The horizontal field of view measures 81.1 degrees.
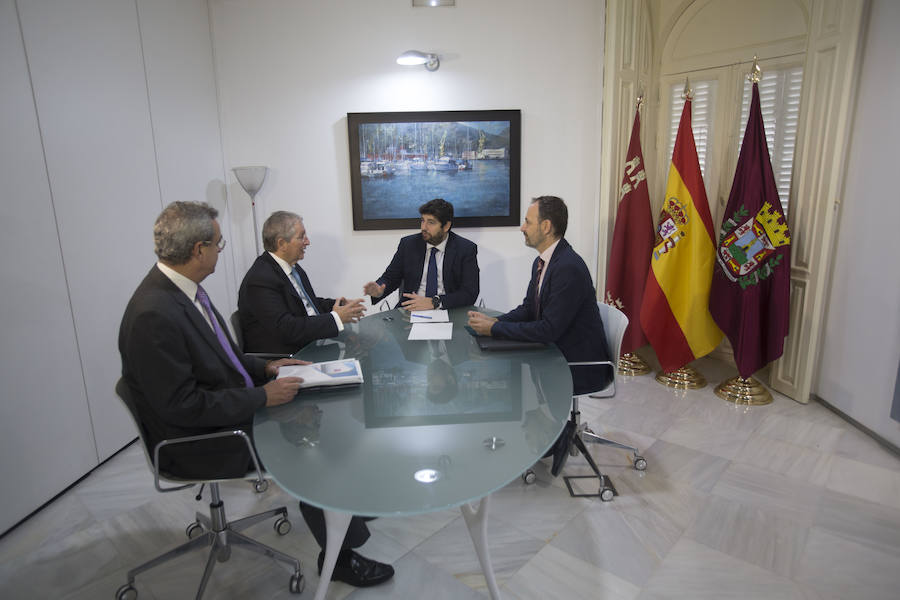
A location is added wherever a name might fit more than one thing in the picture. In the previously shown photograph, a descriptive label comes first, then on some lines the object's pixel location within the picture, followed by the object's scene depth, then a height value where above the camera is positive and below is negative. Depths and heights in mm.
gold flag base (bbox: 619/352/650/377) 4266 -1391
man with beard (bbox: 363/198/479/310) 3577 -476
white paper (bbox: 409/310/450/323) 2983 -688
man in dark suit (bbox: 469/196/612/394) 2473 -540
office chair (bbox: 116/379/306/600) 1843 -1363
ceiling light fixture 4031 +1041
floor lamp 4195 +163
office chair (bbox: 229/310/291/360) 2711 -674
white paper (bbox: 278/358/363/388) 1951 -666
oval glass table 1349 -719
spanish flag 3844 -582
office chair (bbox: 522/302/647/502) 2633 -1320
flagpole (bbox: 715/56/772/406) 3691 -1410
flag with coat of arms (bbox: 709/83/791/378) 3543 -490
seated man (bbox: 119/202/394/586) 1715 -547
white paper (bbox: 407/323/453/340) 2656 -697
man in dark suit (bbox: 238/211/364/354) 2564 -521
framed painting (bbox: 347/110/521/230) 4418 +248
